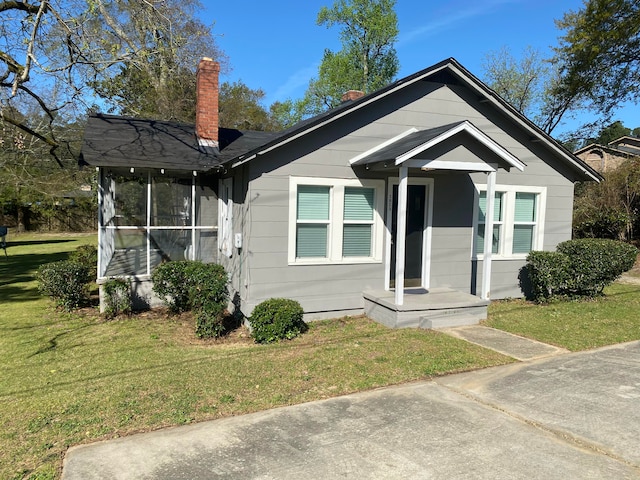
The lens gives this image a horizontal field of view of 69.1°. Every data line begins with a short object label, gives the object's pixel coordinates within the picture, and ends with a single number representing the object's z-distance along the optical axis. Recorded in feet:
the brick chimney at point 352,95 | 40.86
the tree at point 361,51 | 124.36
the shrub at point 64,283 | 31.66
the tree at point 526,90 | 106.73
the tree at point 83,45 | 32.32
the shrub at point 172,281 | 28.94
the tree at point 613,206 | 58.08
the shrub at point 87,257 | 42.86
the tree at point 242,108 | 116.16
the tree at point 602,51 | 69.10
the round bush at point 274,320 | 24.48
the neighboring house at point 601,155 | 83.71
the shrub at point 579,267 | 31.89
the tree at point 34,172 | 50.06
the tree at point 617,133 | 156.56
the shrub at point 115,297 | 29.91
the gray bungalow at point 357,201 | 27.17
